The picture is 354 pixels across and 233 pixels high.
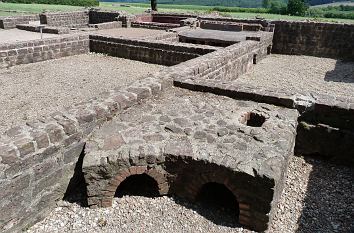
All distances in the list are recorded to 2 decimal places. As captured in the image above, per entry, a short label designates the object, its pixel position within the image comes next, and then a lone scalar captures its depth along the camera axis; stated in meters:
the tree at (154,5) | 30.05
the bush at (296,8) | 47.67
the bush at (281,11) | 47.25
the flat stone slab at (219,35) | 14.23
